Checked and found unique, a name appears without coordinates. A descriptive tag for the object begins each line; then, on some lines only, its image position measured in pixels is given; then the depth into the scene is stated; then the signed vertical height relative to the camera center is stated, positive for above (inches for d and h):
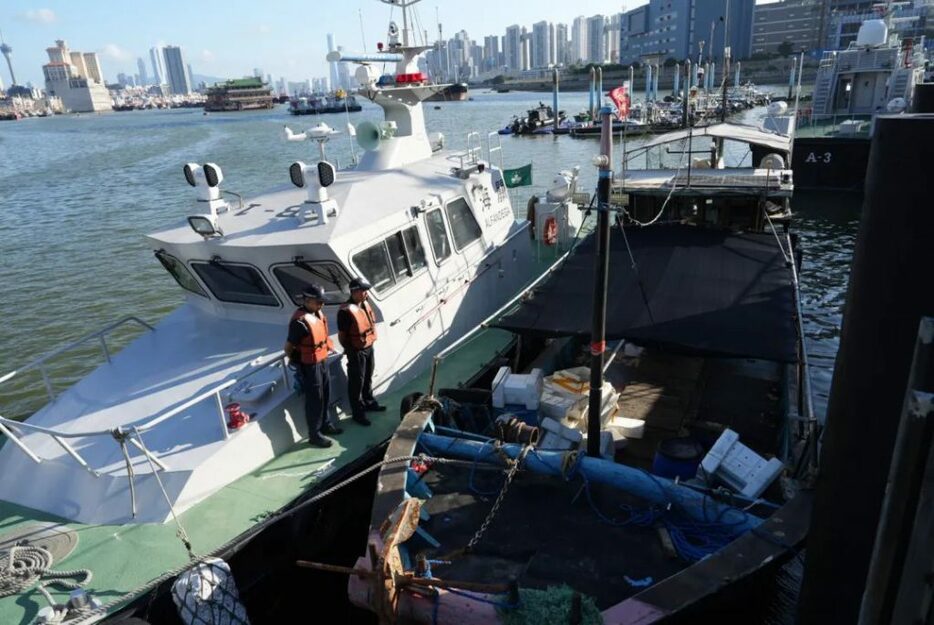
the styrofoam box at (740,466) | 215.8 -130.4
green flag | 505.0 -75.9
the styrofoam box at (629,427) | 270.1 -142.2
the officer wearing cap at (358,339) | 247.8 -93.7
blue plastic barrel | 231.0 -134.0
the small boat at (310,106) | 3319.4 -93.4
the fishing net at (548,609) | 157.6 -125.5
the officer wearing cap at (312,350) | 235.3 -91.2
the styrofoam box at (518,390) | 269.4 -125.1
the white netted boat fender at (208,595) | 178.4 -132.4
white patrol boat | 200.8 -109.7
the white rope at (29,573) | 183.8 -128.1
